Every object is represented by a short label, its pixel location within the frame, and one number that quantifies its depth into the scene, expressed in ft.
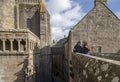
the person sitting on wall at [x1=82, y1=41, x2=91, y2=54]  16.07
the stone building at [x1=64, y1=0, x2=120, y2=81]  30.06
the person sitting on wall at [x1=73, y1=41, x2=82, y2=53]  16.96
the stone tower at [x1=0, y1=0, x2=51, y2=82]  28.57
